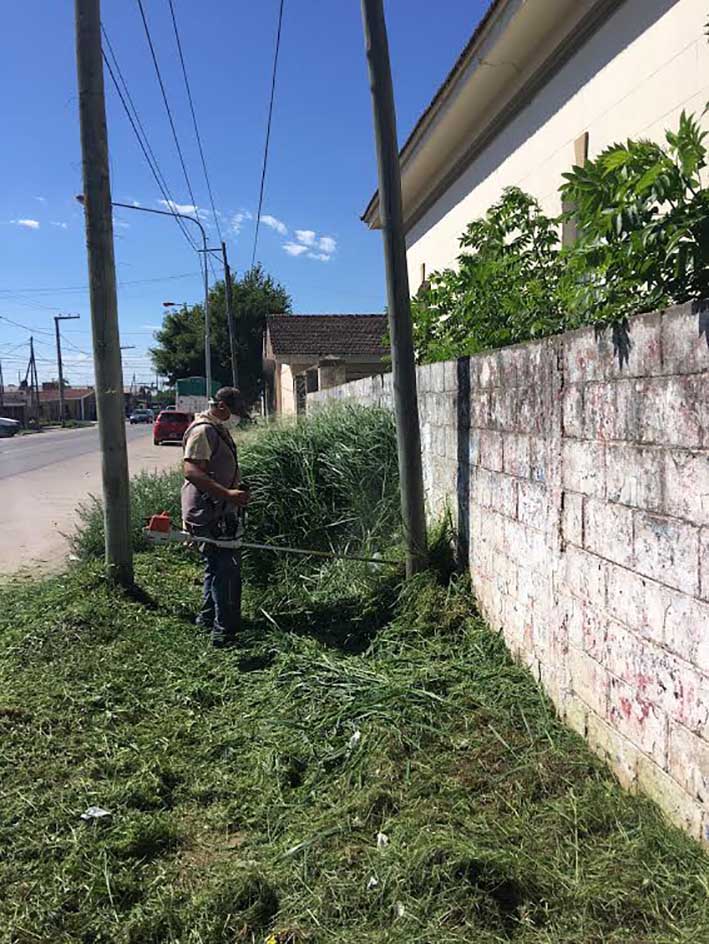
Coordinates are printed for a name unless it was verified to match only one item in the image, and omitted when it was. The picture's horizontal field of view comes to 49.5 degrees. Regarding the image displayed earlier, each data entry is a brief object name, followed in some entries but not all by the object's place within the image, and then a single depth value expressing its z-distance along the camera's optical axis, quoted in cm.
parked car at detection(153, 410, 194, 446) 3384
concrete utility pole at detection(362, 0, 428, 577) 512
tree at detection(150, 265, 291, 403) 4106
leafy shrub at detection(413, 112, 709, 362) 245
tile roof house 2747
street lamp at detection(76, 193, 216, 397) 2804
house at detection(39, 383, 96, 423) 9625
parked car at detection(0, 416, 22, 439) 4988
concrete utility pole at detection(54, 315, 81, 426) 7069
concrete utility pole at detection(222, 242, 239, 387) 2828
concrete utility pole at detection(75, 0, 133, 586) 600
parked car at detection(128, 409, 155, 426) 7881
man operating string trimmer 513
